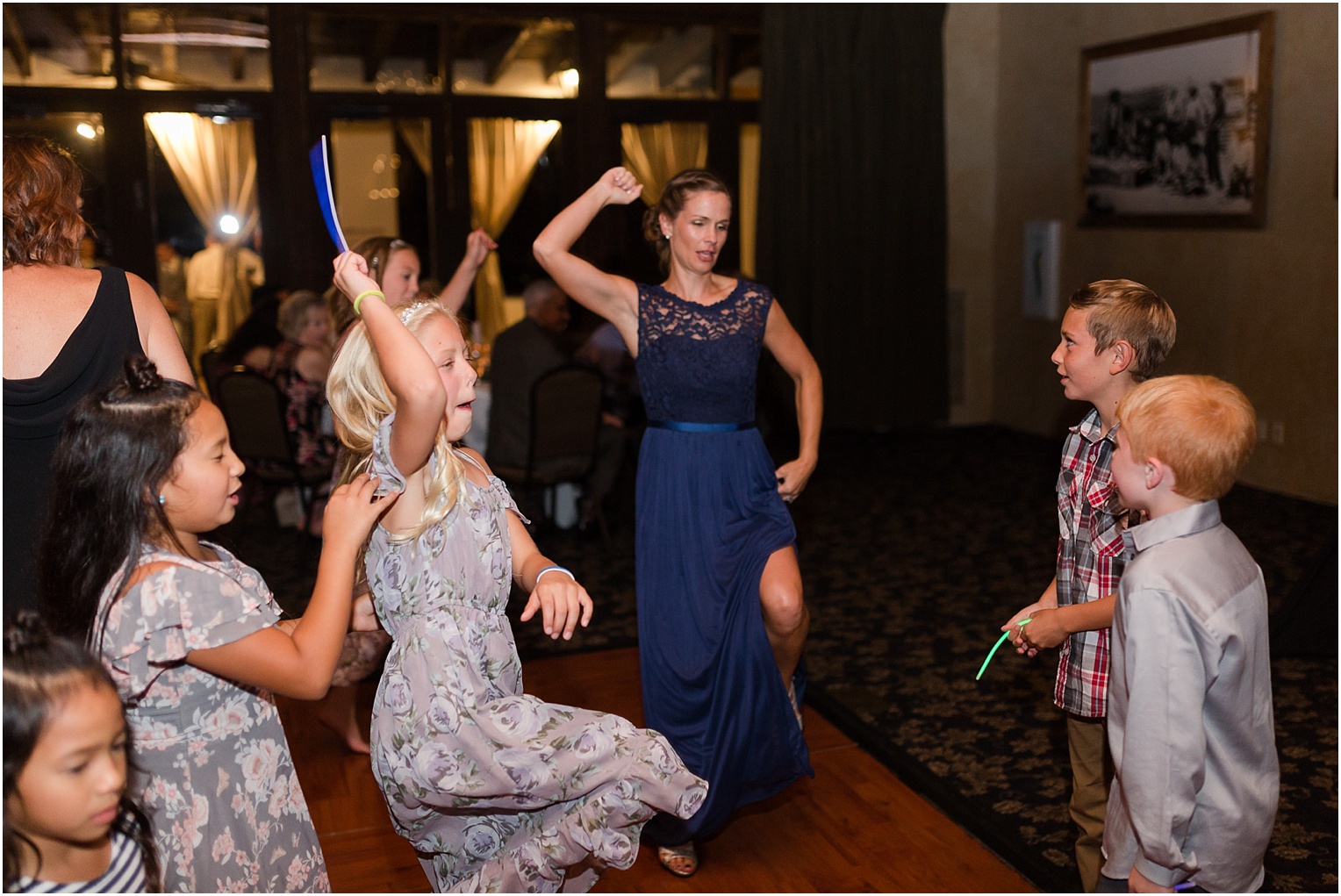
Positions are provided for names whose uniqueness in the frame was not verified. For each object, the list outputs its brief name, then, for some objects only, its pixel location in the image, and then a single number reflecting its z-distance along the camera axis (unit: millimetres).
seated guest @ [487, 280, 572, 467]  5777
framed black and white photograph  6895
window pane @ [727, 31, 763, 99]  8781
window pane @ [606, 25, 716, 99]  8492
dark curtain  8719
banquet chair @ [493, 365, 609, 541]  5547
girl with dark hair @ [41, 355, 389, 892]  1623
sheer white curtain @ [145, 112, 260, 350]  7688
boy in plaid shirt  2246
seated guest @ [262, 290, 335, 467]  5605
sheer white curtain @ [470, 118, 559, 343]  8320
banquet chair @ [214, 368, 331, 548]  5461
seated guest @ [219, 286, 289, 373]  6559
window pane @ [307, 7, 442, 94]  7789
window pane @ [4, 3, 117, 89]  7270
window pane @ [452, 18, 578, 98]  8141
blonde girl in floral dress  1836
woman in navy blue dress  2936
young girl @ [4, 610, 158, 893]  1333
